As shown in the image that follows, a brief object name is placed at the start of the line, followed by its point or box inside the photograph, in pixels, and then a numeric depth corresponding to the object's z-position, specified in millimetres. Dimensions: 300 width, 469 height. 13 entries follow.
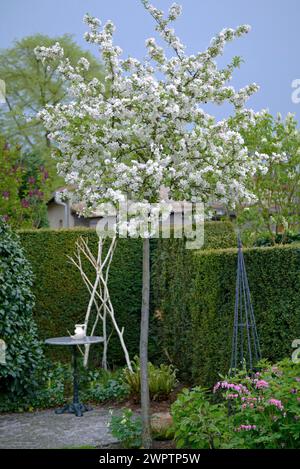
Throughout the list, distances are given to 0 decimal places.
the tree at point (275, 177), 12477
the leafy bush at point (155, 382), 7922
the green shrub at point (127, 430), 5816
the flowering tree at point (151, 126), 5559
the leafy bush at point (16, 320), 7566
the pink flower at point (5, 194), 14452
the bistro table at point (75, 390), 7664
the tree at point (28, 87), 29203
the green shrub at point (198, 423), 4672
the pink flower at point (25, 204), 14812
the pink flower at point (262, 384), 4406
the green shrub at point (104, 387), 8258
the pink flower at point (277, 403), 4188
